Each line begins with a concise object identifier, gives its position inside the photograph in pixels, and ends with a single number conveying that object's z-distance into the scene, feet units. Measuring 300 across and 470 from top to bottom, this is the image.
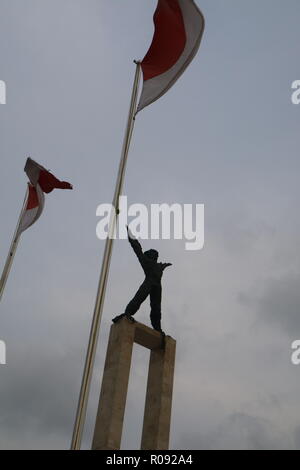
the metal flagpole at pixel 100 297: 30.53
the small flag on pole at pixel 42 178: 59.16
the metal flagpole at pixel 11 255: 55.31
